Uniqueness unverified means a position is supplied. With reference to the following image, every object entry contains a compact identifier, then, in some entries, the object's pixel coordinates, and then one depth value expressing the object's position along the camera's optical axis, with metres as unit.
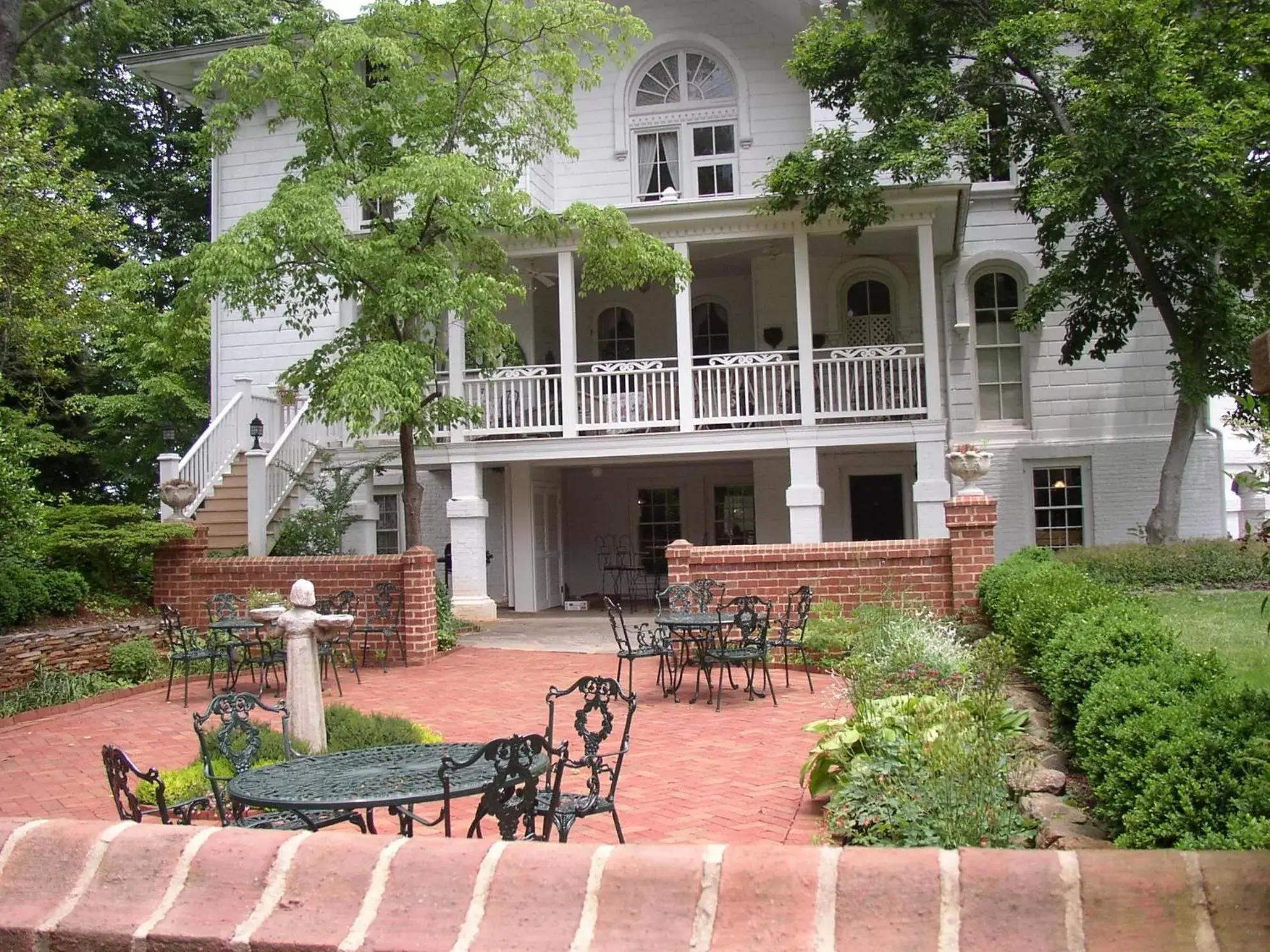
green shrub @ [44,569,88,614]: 11.34
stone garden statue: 6.00
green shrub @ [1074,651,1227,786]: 4.27
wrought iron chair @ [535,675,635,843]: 4.20
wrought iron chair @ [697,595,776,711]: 8.80
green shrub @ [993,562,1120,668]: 7.03
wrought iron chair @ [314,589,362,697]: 10.62
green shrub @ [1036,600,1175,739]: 5.35
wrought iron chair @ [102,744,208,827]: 3.92
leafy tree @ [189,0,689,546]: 11.60
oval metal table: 3.57
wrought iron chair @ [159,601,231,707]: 9.82
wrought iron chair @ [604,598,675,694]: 9.18
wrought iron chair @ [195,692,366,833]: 4.16
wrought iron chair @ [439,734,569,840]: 3.48
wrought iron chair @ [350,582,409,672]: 11.70
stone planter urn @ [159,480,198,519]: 12.82
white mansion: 15.17
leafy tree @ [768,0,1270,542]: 12.10
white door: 17.78
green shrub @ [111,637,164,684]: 10.90
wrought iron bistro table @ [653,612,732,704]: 8.98
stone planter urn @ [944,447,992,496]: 10.70
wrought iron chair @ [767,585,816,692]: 9.23
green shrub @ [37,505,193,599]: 12.16
